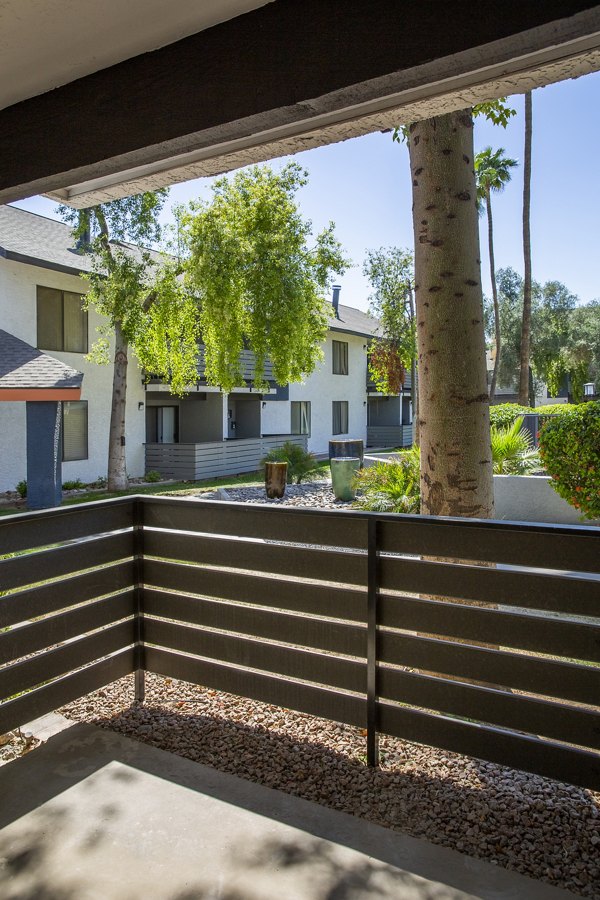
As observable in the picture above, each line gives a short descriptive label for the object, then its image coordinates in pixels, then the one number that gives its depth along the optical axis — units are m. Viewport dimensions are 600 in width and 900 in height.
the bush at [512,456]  11.31
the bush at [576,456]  8.12
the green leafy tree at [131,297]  15.08
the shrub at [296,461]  16.83
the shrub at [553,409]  16.55
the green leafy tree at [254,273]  14.78
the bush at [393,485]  9.99
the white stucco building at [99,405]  14.78
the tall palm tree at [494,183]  29.53
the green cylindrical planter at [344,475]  13.56
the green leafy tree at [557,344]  40.28
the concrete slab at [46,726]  3.43
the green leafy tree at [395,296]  26.08
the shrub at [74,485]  15.75
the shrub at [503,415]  14.11
